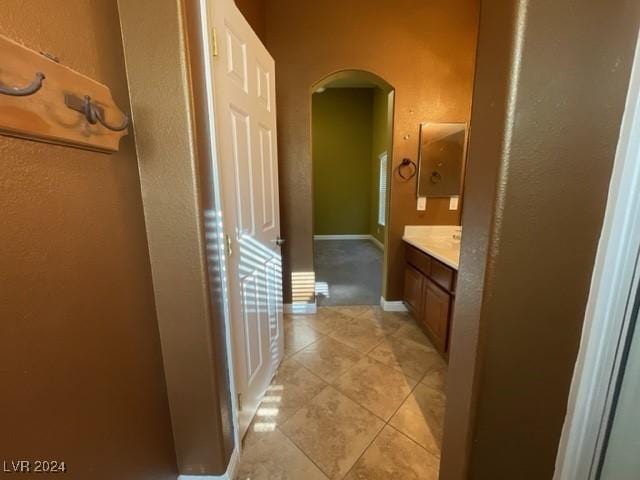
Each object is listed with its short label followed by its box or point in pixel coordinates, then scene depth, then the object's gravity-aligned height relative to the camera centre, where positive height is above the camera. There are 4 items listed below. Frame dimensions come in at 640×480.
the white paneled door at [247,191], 1.18 +0.03
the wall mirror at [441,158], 2.54 +0.36
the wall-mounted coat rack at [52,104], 0.51 +0.21
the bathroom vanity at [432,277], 1.89 -0.65
